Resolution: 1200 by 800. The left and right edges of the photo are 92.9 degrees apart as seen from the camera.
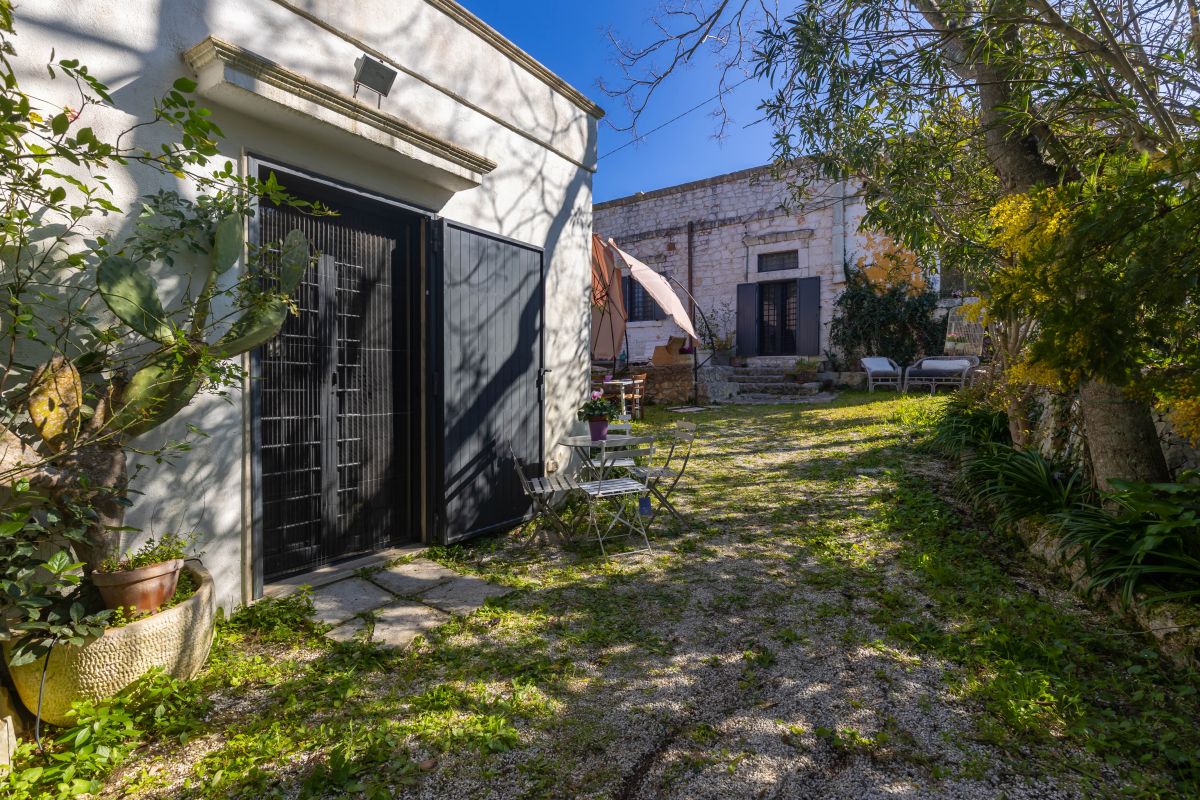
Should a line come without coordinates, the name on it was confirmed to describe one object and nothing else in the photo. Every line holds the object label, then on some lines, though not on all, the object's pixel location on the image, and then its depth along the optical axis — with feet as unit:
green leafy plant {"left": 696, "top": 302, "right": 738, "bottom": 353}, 50.60
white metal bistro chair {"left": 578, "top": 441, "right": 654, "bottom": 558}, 13.34
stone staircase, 42.22
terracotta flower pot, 6.88
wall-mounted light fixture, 10.66
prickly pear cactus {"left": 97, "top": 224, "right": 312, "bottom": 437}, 6.80
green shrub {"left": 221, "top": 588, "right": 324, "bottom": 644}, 8.90
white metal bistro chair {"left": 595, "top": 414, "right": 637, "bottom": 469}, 14.40
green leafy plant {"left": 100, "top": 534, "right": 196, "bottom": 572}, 7.25
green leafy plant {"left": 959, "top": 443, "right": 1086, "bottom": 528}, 12.35
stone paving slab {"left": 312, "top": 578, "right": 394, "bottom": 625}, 9.73
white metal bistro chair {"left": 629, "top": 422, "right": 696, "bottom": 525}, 14.46
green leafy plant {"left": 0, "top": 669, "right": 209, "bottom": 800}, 5.65
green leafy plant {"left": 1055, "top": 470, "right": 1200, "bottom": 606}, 8.41
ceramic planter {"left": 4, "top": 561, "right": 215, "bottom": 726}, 6.43
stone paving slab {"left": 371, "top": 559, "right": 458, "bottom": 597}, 10.95
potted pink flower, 15.78
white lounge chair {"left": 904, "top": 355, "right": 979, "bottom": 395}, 37.42
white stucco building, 8.43
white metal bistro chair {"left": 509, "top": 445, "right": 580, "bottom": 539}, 13.44
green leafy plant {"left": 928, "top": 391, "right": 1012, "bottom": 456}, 18.40
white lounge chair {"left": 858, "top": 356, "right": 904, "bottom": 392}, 40.42
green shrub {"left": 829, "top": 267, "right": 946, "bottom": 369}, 42.68
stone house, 46.68
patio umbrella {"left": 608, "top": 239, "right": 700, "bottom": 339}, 24.25
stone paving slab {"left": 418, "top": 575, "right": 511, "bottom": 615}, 10.26
